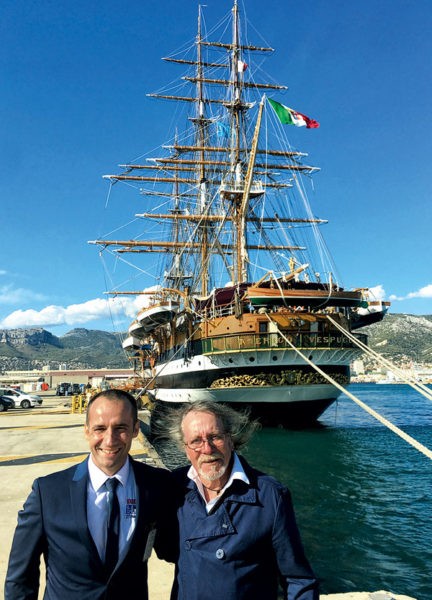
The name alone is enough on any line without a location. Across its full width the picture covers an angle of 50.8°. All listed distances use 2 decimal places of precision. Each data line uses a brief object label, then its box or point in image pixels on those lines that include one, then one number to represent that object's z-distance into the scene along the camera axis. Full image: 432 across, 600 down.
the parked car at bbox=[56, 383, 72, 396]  58.34
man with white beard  2.28
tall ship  23.27
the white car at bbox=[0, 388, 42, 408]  34.84
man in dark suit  2.31
